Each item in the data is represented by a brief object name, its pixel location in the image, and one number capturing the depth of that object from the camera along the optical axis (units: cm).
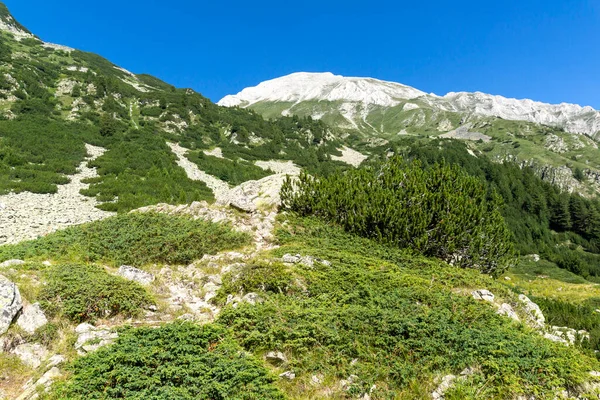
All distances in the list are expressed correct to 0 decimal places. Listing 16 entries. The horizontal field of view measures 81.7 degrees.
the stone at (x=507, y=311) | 859
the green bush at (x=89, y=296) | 704
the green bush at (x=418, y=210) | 1391
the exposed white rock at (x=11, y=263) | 883
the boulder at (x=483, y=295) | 962
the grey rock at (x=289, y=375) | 568
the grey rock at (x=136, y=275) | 939
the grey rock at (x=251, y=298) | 797
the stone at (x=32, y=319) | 643
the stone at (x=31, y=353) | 580
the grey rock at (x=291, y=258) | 1048
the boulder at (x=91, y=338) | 598
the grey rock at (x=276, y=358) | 604
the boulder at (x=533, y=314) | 898
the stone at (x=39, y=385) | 490
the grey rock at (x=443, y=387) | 535
